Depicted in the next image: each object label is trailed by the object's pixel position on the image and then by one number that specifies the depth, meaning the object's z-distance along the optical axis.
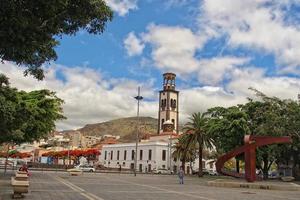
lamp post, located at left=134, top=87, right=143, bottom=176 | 64.69
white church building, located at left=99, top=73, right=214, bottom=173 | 97.69
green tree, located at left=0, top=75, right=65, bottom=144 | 24.06
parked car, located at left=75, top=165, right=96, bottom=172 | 74.06
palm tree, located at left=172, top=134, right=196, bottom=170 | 70.01
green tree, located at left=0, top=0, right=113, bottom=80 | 7.61
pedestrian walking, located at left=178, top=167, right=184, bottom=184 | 41.32
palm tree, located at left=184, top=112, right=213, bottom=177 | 65.75
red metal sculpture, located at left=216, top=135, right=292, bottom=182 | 37.44
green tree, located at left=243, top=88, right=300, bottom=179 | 48.25
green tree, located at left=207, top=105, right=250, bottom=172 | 54.78
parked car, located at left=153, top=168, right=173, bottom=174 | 88.97
